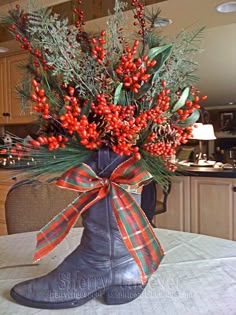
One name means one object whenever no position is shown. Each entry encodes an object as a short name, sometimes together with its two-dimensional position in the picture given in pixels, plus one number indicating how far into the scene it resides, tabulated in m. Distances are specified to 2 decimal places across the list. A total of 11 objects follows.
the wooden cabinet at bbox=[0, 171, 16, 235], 3.33
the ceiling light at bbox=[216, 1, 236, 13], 2.30
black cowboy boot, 0.79
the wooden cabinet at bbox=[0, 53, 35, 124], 3.74
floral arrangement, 0.71
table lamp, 3.82
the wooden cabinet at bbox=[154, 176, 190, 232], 3.12
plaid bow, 0.79
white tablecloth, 0.79
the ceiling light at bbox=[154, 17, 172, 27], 2.38
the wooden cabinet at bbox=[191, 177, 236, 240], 2.92
